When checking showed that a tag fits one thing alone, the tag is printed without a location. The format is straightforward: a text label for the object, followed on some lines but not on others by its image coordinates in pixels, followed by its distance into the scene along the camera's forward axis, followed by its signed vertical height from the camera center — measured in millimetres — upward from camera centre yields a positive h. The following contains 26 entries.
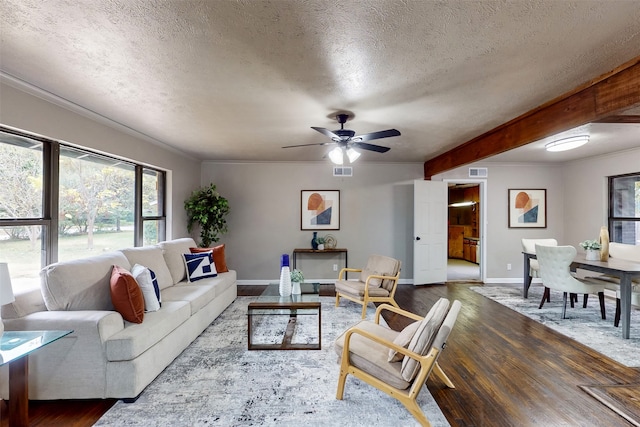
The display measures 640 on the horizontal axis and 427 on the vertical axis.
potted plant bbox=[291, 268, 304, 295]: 3606 -818
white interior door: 5727 -312
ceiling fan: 2836 +774
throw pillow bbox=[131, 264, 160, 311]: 2715 -676
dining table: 3285 -642
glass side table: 1795 -985
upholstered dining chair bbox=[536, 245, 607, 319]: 3844 -804
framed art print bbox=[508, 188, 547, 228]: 6059 +163
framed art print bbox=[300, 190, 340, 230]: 5922 +128
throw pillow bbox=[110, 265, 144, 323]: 2412 -684
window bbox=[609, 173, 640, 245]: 4879 +136
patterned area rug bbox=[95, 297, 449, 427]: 2000 -1360
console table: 5625 -673
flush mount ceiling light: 3613 +923
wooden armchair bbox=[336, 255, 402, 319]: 3973 -977
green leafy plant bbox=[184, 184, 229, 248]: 5188 +58
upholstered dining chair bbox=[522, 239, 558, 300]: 4871 -576
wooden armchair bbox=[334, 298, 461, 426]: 1923 -1007
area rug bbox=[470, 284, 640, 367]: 3035 -1344
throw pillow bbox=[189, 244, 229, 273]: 4391 -615
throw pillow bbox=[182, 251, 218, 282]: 4004 -697
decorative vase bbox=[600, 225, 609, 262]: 4027 -415
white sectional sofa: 2111 -922
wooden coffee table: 3021 -943
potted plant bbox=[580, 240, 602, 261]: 3992 -455
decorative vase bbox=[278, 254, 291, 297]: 3488 -772
